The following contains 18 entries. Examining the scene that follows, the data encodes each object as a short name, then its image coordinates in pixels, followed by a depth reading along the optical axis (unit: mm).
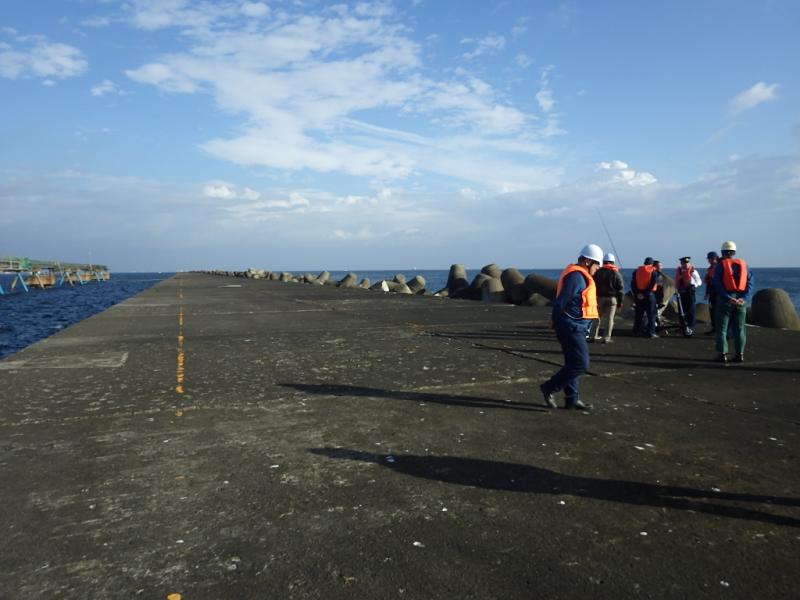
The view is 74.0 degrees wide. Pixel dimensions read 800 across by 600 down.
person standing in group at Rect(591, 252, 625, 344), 9539
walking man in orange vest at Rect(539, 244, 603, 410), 5422
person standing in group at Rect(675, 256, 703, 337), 10992
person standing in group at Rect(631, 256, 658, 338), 10570
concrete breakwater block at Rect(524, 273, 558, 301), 20016
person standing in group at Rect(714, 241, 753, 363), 7898
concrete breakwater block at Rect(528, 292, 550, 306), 19203
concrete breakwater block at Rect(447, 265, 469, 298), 29334
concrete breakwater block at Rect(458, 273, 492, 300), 26311
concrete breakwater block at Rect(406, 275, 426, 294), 37062
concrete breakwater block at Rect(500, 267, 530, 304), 21547
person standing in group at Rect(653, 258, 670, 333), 11116
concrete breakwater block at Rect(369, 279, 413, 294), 35691
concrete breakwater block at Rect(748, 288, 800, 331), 14469
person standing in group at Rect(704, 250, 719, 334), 10416
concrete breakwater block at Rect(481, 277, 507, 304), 23716
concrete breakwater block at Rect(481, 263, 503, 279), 28359
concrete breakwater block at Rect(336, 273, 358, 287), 41312
